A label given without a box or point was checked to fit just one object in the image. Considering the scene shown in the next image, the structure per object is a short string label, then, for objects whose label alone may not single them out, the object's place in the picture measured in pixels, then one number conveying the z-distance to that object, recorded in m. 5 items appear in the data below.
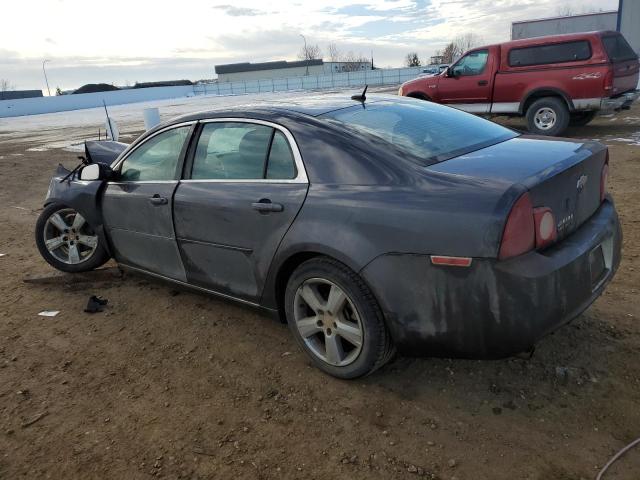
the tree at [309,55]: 111.00
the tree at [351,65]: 102.25
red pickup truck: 10.04
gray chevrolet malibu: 2.30
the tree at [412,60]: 90.25
